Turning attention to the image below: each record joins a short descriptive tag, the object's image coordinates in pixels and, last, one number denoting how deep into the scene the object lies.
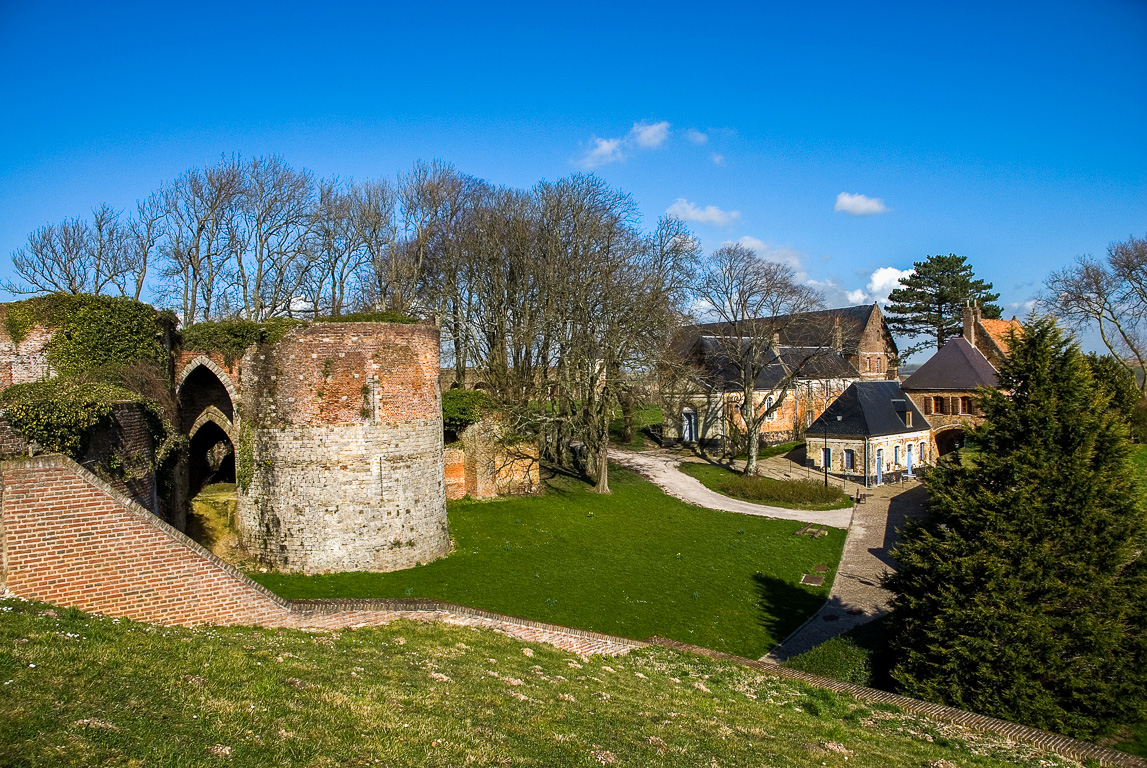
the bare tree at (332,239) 32.34
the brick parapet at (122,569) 8.61
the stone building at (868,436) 30.95
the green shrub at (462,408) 23.72
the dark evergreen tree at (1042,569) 9.34
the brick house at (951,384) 36.16
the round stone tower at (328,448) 15.95
